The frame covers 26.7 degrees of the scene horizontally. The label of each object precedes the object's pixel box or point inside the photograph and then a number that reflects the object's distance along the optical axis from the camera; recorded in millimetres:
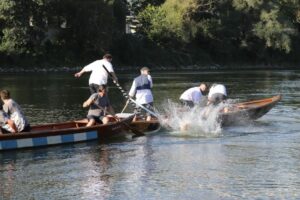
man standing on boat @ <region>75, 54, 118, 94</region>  19078
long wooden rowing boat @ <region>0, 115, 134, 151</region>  15734
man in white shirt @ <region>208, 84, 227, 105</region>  20812
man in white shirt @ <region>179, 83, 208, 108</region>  20297
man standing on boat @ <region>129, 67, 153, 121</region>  19328
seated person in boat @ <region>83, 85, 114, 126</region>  17533
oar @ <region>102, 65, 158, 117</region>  19353
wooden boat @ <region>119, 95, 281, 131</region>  18906
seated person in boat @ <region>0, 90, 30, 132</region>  15930
